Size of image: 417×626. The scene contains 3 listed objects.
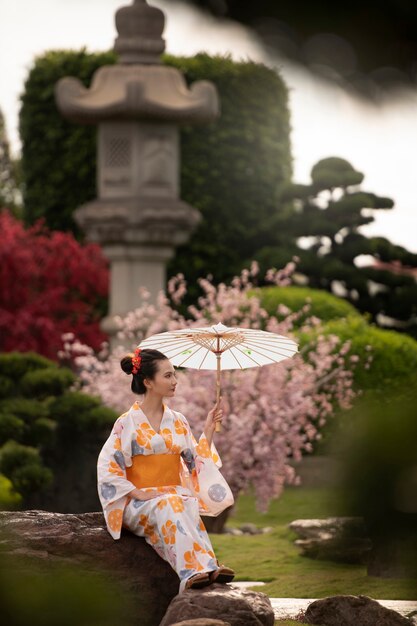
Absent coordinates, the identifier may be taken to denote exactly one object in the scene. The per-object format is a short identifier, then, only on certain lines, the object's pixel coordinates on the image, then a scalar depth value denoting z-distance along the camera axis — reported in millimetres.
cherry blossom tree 16770
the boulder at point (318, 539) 13419
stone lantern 25772
